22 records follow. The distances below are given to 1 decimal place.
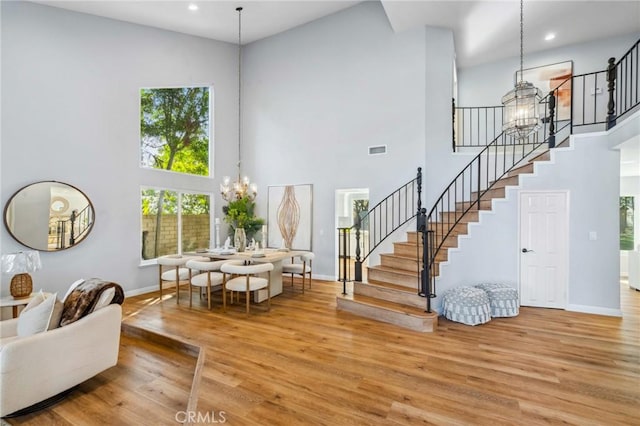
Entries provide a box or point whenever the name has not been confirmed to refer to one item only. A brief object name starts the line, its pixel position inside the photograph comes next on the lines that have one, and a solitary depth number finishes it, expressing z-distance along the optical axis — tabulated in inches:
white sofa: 92.9
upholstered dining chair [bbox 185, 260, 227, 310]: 185.8
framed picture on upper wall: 259.4
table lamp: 149.7
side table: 150.1
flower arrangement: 256.4
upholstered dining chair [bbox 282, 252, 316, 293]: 232.1
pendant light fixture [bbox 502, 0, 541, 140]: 157.6
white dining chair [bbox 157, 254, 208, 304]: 203.2
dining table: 198.8
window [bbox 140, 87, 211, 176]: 239.0
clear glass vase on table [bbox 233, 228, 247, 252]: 219.0
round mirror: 175.2
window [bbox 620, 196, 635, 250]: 285.7
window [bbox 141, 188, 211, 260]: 238.1
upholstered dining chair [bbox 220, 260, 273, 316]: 175.9
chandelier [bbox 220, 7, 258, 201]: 206.5
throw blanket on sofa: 112.1
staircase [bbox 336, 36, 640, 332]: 169.0
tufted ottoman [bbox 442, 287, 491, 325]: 163.3
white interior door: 188.4
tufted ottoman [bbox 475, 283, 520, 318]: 175.2
